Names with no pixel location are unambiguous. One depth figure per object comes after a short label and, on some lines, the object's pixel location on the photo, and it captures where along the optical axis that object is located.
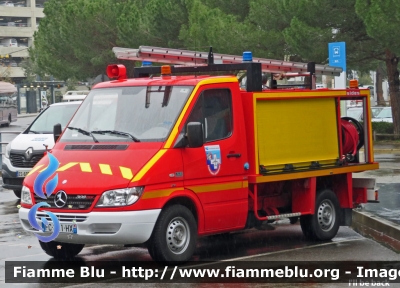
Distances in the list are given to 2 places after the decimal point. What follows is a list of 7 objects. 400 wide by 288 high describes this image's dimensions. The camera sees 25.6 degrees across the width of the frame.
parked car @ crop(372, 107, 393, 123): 39.32
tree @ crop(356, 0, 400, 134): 28.86
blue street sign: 22.48
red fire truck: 9.70
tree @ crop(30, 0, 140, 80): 46.22
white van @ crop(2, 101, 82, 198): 17.25
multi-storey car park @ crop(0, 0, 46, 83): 119.06
